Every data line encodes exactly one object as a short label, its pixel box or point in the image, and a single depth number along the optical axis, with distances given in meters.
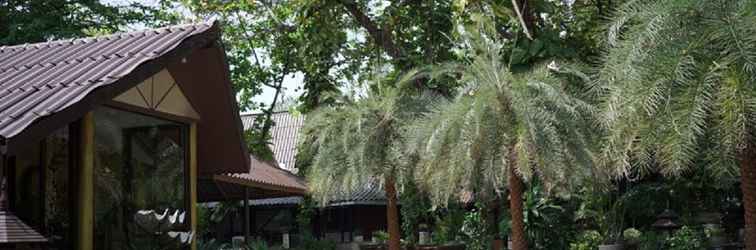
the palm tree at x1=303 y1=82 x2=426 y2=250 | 17.44
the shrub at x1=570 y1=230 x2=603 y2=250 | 23.20
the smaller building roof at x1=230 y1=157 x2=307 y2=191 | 21.25
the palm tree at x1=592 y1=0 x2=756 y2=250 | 8.88
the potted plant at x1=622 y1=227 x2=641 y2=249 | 22.42
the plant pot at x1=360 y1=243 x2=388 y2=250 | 22.23
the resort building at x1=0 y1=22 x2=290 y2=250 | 8.18
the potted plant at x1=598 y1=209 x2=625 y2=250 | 23.70
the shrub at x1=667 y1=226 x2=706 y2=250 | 21.73
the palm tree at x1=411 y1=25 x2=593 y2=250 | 13.40
